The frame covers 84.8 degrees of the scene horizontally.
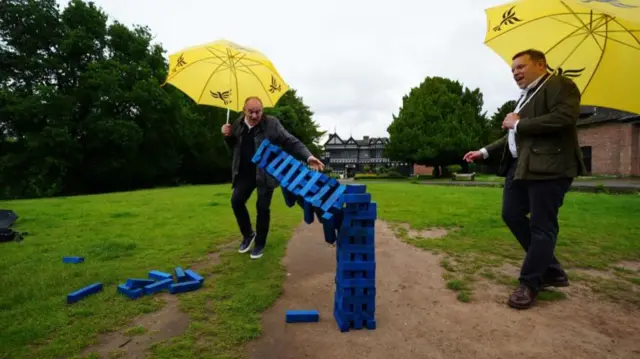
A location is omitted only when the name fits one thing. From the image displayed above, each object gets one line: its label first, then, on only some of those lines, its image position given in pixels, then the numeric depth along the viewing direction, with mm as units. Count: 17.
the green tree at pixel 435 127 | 42094
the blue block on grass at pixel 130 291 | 3744
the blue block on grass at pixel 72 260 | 5182
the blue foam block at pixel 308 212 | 3219
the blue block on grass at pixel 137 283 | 3887
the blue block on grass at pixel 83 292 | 3599
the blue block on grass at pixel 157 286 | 3848
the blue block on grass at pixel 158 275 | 4210
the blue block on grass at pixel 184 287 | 3889
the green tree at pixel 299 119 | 46031
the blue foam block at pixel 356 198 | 3013
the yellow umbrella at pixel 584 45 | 3475
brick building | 28141
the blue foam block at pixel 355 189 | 3101
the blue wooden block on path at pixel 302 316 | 3172
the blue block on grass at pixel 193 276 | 4148
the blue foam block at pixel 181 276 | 4281
